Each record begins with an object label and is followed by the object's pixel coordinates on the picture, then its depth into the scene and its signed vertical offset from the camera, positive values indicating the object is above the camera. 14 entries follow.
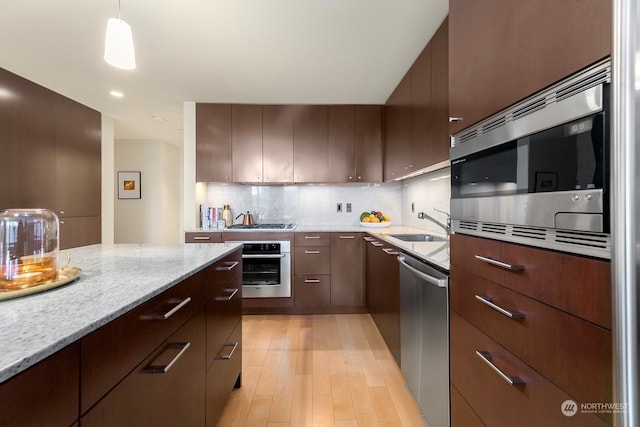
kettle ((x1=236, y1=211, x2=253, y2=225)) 3.51 -0.08
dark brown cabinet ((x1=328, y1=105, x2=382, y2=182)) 3.37 +0.85
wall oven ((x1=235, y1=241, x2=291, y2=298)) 3.05 -0.62
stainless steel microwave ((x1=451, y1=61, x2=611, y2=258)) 0.60 +0.12
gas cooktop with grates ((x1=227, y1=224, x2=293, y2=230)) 3.24 -0.16
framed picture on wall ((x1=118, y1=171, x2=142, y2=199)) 5.58 +0.53
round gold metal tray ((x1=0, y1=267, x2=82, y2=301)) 0.69 -0.20
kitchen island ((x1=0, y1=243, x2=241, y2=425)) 0.46 -0.26
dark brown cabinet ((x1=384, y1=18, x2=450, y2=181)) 1.80 +0.79
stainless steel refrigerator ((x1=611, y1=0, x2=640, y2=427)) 0.52 +0.02
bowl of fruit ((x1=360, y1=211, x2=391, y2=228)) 3.31 -0.09
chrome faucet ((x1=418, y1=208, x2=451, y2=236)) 2.09 -0.03
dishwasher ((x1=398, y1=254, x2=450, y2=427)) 1.29 -0.66
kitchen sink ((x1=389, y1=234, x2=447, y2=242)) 2.49 -0.23
